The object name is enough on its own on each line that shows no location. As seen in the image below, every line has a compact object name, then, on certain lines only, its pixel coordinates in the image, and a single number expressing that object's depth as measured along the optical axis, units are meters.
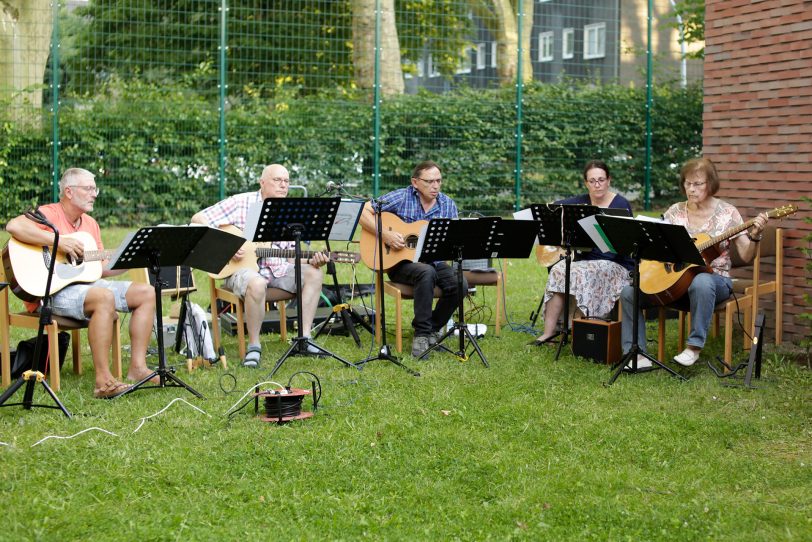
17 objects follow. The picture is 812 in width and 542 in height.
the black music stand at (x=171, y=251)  5.96
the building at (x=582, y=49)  15.35
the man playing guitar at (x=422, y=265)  7.63
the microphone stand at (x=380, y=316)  7.00
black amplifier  7.11
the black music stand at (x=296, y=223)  6.66
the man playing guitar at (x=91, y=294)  6.20
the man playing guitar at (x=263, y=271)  7.38
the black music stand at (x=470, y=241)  6.95
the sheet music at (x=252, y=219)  6.65
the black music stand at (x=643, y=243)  6.22
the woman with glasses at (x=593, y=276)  7.69
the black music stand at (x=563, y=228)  7.25
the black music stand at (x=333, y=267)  7.32
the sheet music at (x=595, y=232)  6.86
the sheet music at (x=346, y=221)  7.31
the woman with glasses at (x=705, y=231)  6.84
